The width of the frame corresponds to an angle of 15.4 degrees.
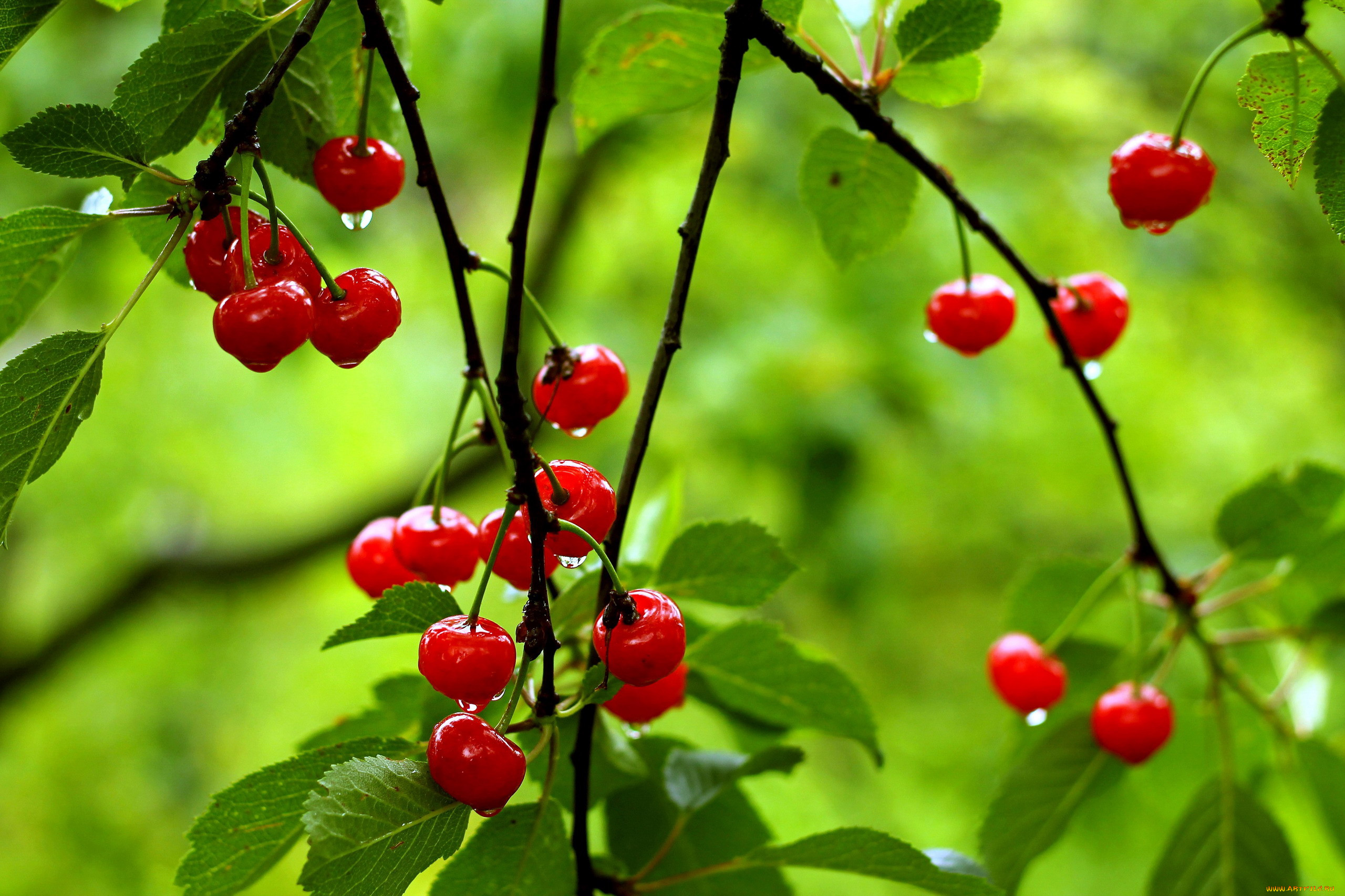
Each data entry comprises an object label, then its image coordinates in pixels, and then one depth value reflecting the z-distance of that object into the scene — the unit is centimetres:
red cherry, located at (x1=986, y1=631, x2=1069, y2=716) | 105
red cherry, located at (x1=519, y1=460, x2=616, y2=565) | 89
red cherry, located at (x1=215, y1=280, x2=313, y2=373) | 88
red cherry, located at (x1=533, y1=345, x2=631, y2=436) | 93
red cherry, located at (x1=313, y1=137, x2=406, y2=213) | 92
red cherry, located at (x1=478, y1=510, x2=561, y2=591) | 90
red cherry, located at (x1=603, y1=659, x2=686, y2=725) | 94
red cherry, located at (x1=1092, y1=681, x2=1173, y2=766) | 102
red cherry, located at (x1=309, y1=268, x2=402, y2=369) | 90
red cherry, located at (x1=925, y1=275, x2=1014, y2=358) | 101
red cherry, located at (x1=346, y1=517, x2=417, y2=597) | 95
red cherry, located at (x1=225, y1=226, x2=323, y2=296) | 89
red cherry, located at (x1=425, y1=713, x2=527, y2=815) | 88
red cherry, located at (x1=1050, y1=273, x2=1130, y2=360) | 102
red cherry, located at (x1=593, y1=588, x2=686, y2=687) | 89
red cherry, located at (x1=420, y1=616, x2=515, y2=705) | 88
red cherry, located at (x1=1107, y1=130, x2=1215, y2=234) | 96
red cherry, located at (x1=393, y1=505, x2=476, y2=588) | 93
